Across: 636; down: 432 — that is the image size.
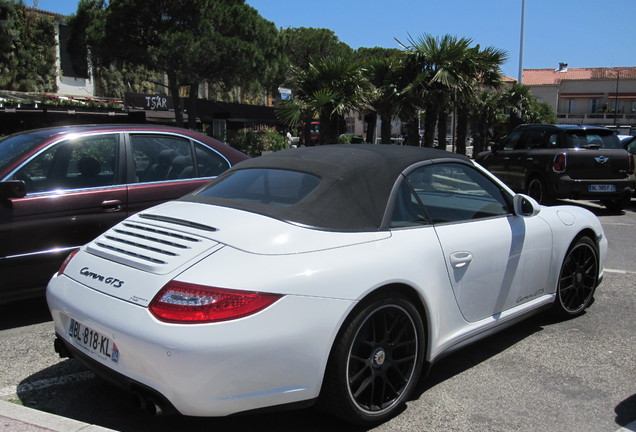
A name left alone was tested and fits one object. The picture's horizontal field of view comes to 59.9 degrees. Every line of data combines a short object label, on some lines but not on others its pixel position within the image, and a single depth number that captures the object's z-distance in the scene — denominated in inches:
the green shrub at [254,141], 787.4
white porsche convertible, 93.4
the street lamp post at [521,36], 1206.3
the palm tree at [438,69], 581.0
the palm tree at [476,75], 592.7
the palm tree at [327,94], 547.2
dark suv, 411.8
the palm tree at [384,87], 607.8
